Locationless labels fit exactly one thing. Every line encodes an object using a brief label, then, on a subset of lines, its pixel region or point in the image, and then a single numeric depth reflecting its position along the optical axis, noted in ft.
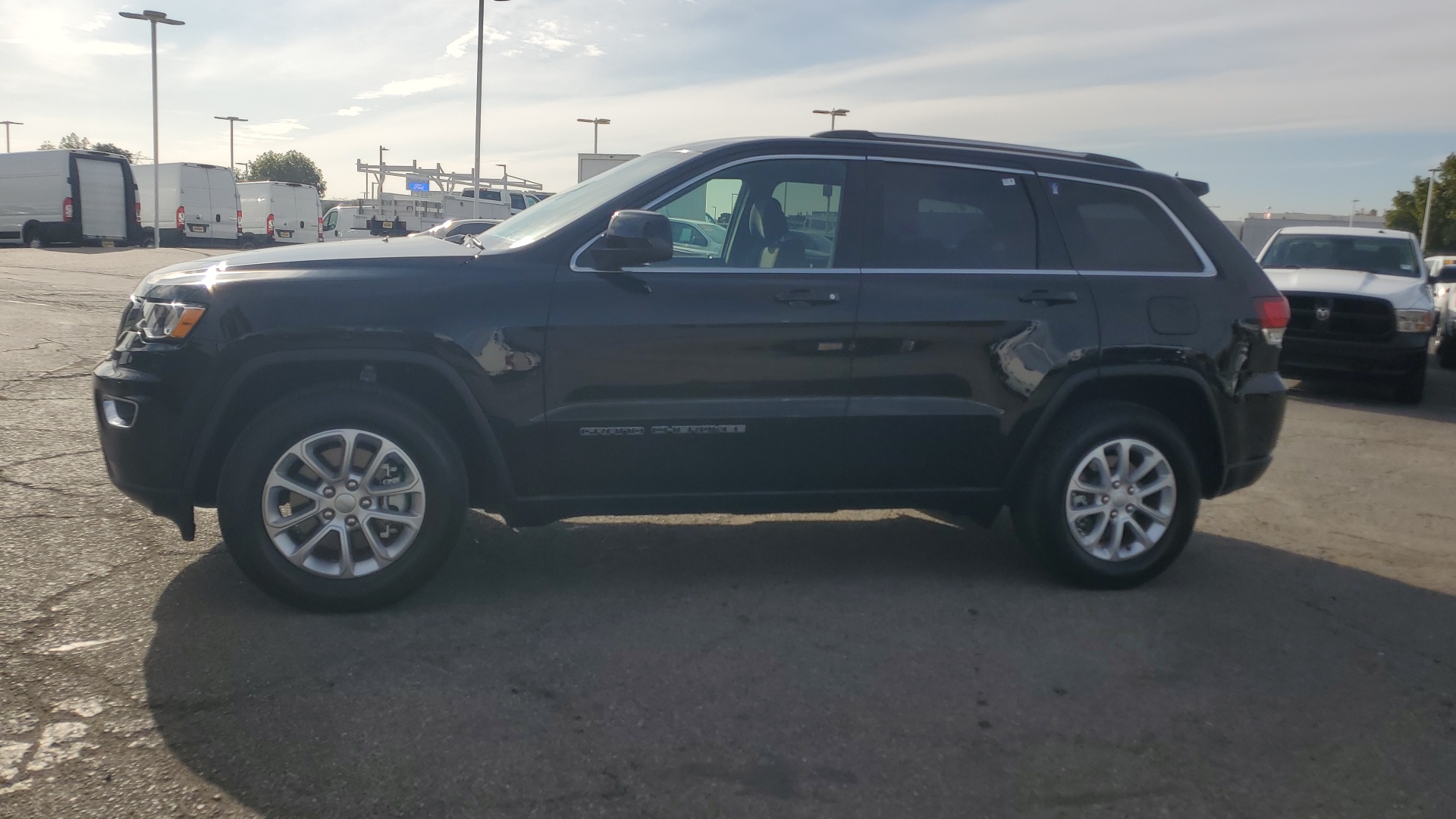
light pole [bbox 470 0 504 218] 98.84
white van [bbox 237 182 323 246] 118.83
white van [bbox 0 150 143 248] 101.19
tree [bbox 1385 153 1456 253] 204.13
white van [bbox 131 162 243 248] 118.42
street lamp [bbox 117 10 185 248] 114.01
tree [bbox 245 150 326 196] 368.07
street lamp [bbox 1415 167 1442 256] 197.16
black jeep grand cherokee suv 13.25
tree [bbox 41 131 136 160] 350.84
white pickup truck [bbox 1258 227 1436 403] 36.63
